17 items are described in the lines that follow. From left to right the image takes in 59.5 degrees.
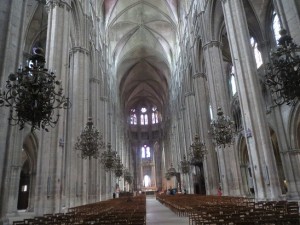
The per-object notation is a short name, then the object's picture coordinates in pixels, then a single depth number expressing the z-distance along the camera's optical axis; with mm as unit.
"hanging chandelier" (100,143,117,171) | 19484
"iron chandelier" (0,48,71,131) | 6812
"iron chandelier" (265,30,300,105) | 7059
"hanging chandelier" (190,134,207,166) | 20094
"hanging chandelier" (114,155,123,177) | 27111
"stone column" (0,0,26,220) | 7125
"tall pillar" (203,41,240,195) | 16609
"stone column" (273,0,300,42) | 9077
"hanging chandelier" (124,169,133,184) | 40825
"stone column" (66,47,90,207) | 16344
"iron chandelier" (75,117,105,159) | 13602
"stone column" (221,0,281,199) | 11750
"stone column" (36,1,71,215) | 11672
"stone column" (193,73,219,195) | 21531
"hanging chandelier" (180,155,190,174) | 29422
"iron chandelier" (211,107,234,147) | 13951
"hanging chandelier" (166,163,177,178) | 38531
